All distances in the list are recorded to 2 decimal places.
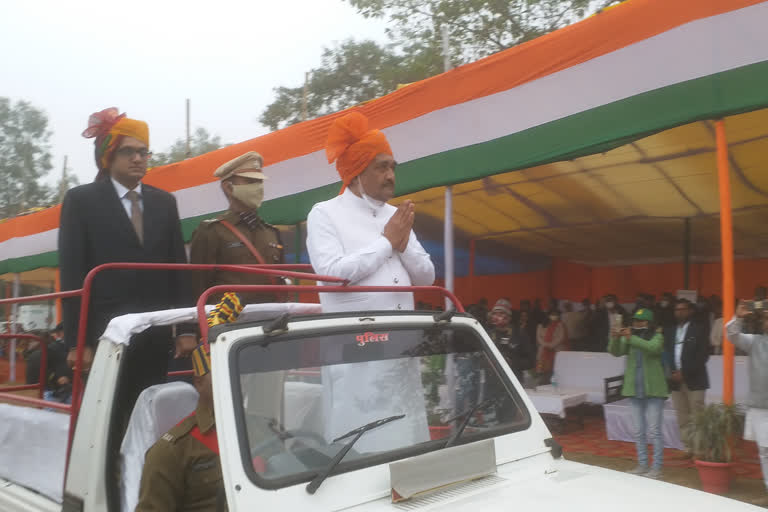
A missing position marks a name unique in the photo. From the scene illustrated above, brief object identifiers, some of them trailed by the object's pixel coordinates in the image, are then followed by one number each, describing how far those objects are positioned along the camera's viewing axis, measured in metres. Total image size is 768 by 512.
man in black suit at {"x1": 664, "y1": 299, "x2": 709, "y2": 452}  7.22
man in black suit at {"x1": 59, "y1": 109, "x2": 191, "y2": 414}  3.04
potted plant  5.61
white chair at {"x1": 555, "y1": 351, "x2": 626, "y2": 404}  10.02
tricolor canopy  5.43
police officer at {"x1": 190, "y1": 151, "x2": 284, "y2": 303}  3.42
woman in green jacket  6.77
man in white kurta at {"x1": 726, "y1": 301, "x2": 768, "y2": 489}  5.61
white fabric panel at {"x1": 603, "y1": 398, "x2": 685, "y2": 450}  7.85
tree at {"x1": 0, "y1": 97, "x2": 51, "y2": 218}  43.41
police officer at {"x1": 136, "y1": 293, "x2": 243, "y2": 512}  2.17
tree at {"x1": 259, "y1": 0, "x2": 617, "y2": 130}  20.09
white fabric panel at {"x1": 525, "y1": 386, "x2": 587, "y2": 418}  8.94
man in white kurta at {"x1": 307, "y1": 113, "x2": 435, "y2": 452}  2.19
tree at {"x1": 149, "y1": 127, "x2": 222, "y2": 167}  54.23
